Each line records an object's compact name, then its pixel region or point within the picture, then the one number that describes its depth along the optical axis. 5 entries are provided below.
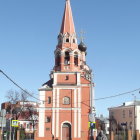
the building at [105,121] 97.93
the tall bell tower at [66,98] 48.53
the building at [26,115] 63.97
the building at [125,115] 73.19
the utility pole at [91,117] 29.04
